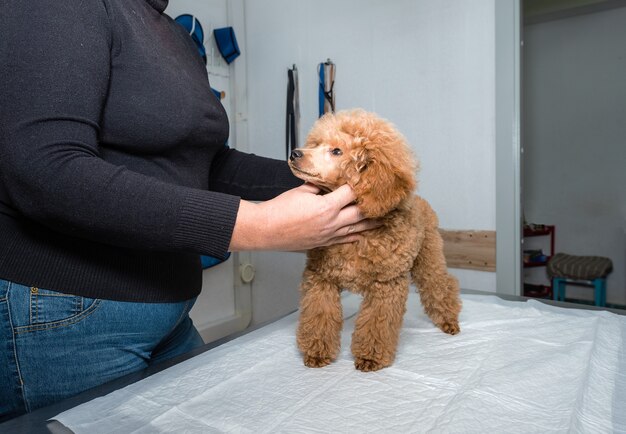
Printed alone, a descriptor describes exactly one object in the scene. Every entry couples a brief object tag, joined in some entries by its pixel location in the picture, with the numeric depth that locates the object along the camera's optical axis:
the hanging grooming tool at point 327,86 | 2.06
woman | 0.52
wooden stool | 3.06
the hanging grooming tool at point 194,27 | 2.01
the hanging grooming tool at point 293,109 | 2.21
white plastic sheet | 0.64
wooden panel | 1.70
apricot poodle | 0.77
